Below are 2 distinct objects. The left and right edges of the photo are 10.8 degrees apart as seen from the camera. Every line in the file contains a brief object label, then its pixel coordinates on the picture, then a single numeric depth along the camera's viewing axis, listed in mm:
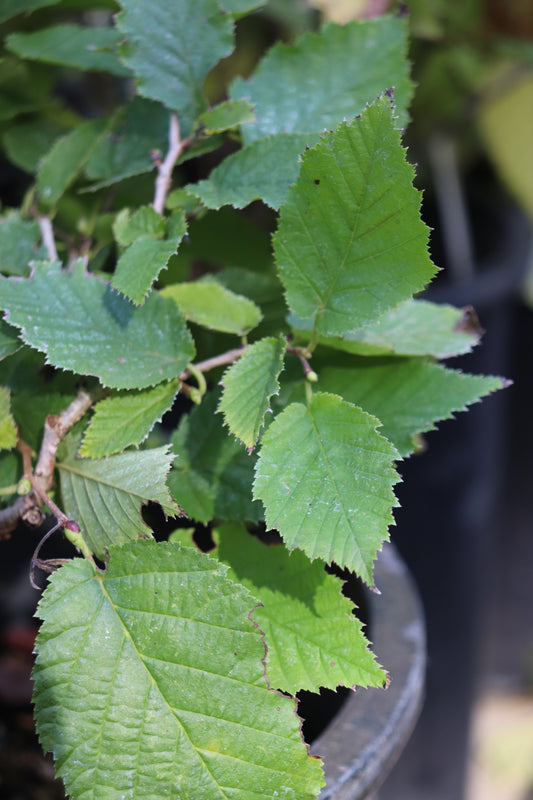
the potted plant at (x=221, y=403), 665
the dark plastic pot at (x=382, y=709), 705
